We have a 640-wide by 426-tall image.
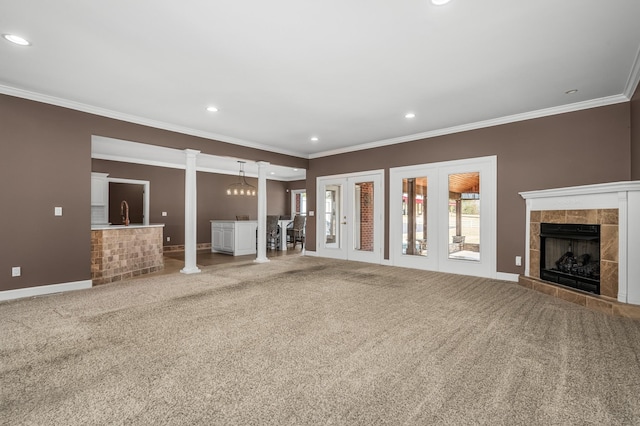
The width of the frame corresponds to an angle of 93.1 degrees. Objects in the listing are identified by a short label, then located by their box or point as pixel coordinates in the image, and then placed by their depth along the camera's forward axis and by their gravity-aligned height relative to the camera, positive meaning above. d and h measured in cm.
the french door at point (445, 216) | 532 -4
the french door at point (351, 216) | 686 -6
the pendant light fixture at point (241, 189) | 915 +76
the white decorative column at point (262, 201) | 720 +30
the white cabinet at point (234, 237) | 835 -67
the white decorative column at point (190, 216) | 579 -6
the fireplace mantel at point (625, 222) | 326 -7
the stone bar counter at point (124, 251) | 489 -69
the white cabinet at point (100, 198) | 746 +37
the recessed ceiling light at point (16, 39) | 282 +164
